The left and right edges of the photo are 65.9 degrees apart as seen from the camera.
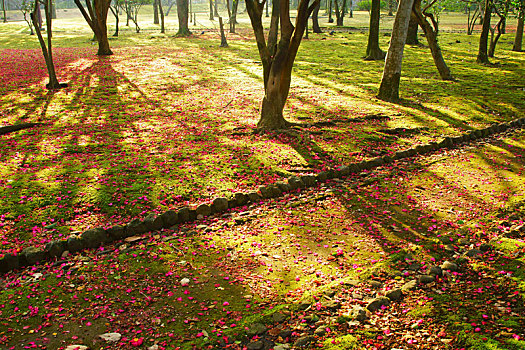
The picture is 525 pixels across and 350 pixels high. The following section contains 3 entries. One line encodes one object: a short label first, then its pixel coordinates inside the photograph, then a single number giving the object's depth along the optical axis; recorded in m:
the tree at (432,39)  14.02
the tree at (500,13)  17.97
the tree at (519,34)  19.23
